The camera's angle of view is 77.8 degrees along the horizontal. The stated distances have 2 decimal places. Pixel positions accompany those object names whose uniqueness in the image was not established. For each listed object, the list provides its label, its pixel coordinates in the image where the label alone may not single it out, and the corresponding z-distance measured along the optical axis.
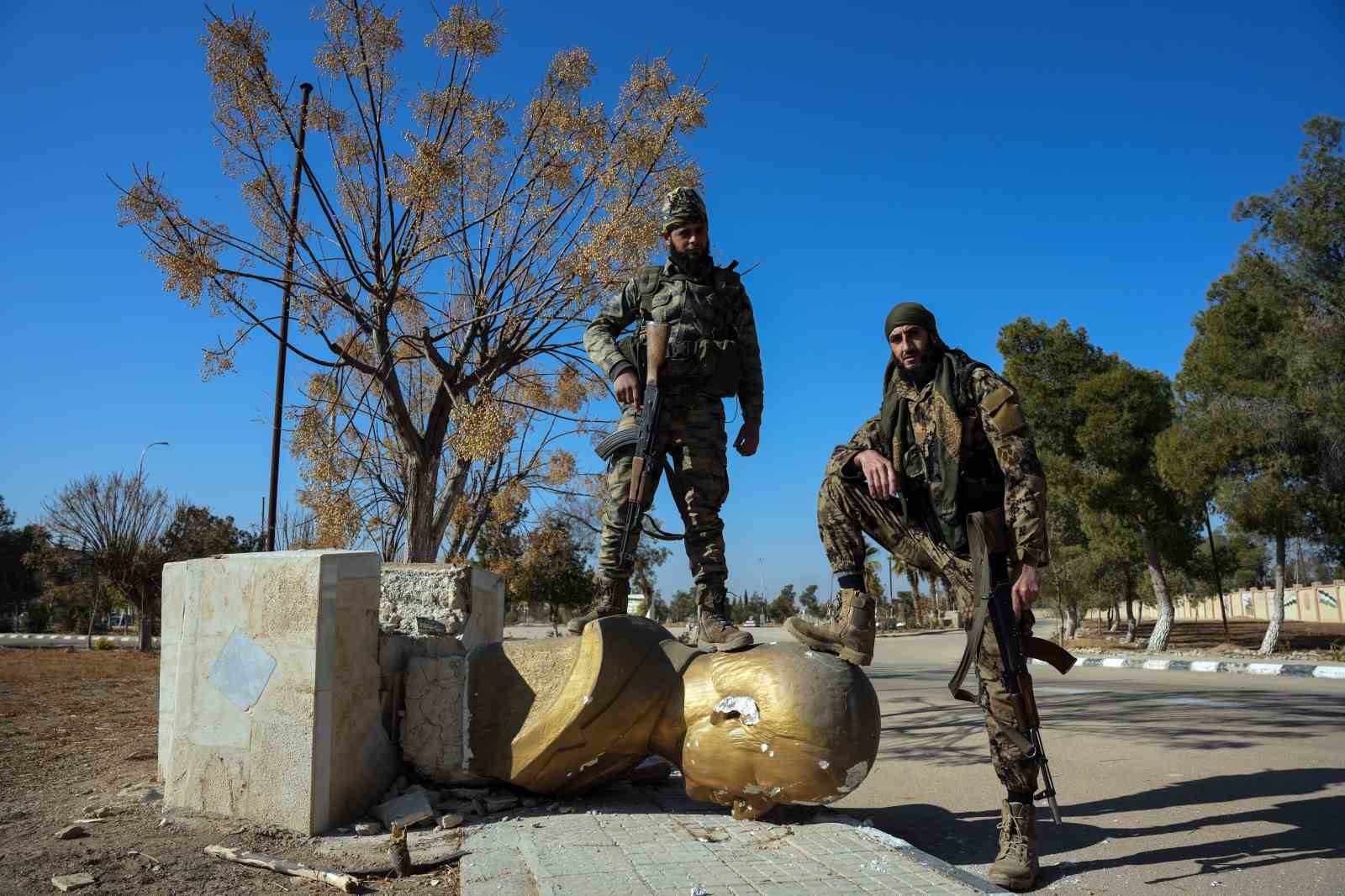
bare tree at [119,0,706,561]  7.94
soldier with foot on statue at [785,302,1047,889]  3.12
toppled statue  3.09
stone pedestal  3.29
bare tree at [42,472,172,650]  21.97
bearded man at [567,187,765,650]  4.04
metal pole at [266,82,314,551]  8.22
